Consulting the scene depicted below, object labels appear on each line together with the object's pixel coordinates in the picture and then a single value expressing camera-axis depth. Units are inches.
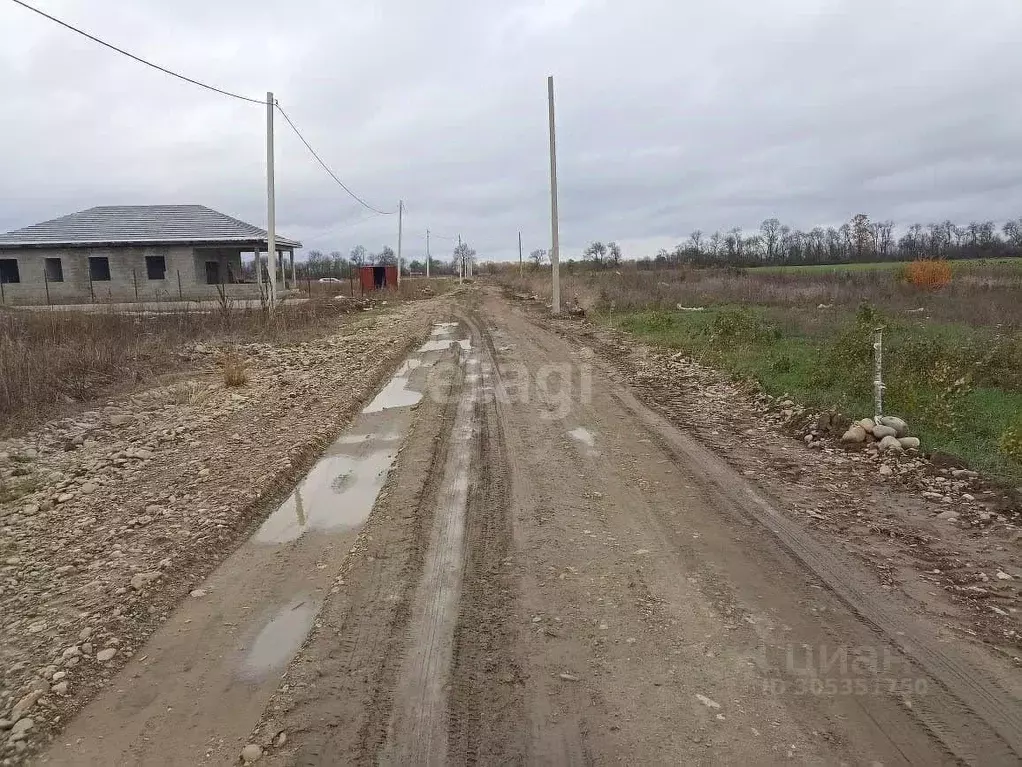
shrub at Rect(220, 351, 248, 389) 444.1
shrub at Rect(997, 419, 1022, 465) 247.5
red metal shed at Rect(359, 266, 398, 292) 1617.9
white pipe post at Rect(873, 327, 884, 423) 301.4
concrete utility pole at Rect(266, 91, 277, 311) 755.4
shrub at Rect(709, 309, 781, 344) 558.6
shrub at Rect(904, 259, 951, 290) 1196.5
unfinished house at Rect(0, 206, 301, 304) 1263.5
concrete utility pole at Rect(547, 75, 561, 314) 939.3
